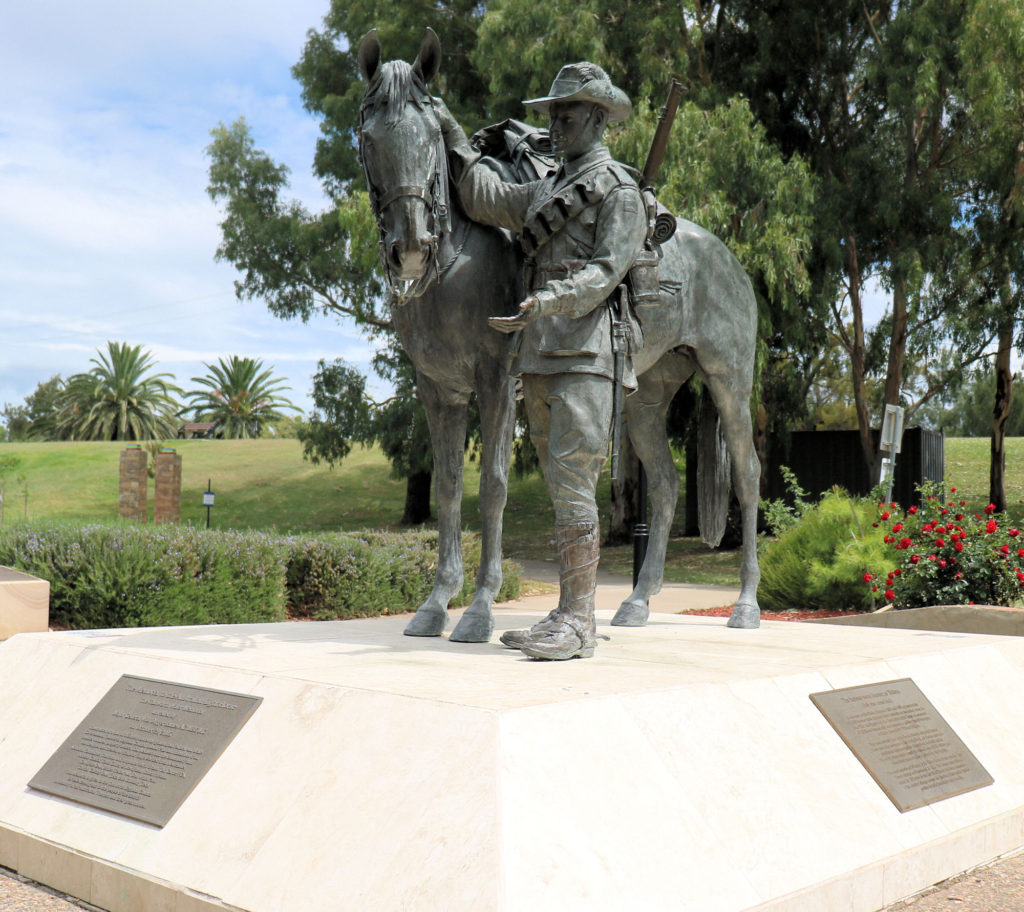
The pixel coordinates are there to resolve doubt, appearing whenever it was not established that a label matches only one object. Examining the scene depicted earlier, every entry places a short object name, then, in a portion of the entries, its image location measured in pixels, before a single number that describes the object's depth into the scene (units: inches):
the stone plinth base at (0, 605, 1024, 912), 94.1
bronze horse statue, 152.4
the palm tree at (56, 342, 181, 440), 1946.4
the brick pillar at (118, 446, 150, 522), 987.3
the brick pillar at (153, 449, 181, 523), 954.1
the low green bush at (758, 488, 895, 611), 418.3
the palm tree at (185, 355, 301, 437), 2257.6
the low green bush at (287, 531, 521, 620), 410.0
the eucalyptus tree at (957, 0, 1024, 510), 593.0
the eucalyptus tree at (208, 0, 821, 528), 620.7
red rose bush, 333.7
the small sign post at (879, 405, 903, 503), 461.7
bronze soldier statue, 152.1
